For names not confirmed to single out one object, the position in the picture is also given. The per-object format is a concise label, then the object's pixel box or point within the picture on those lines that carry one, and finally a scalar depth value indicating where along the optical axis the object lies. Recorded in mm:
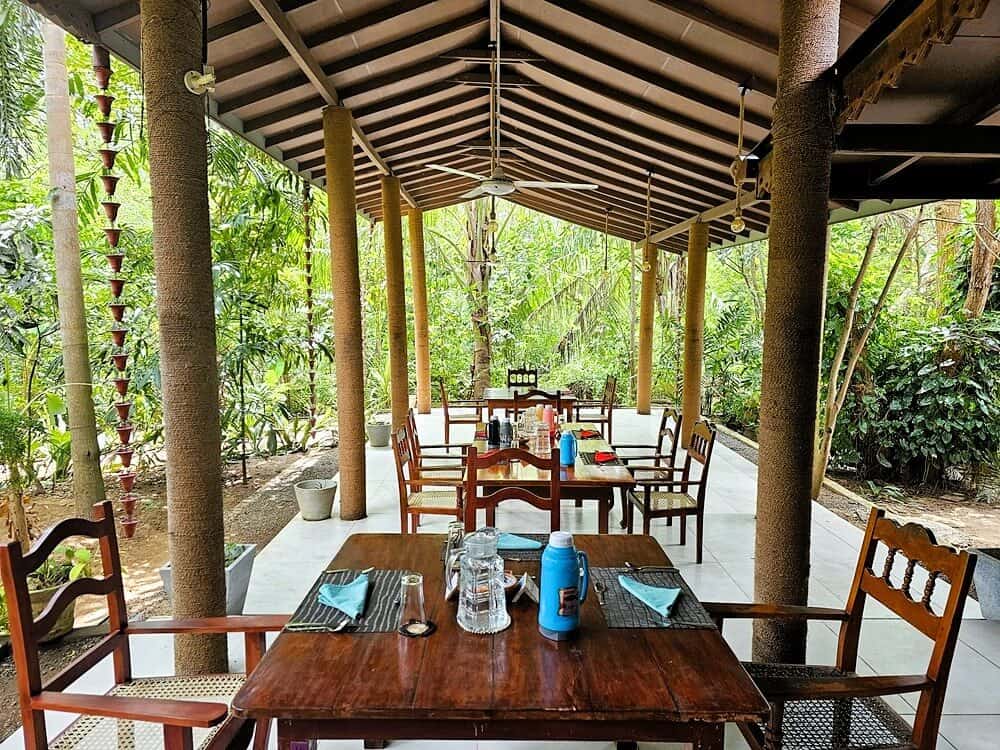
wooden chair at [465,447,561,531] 2701
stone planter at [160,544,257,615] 3090
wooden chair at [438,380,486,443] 6945
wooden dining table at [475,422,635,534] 3438
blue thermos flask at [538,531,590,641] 1617
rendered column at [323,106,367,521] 4781
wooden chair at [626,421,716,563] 3988
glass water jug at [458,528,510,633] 1741
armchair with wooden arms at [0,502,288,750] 1436
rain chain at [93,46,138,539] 3305
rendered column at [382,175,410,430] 7309
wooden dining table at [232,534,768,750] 1380
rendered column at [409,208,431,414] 9398
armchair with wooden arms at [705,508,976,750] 1613
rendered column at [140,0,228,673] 2127
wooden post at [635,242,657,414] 9477
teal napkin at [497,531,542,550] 2334
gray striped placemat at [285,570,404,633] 1748
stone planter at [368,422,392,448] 7777
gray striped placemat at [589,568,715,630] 1788
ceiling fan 4867
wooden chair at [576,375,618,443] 6788
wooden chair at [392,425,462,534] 3900
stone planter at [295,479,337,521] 4934
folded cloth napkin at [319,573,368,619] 1827
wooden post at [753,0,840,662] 2279
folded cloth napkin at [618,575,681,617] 1858
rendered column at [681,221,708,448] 7691
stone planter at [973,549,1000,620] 3293
